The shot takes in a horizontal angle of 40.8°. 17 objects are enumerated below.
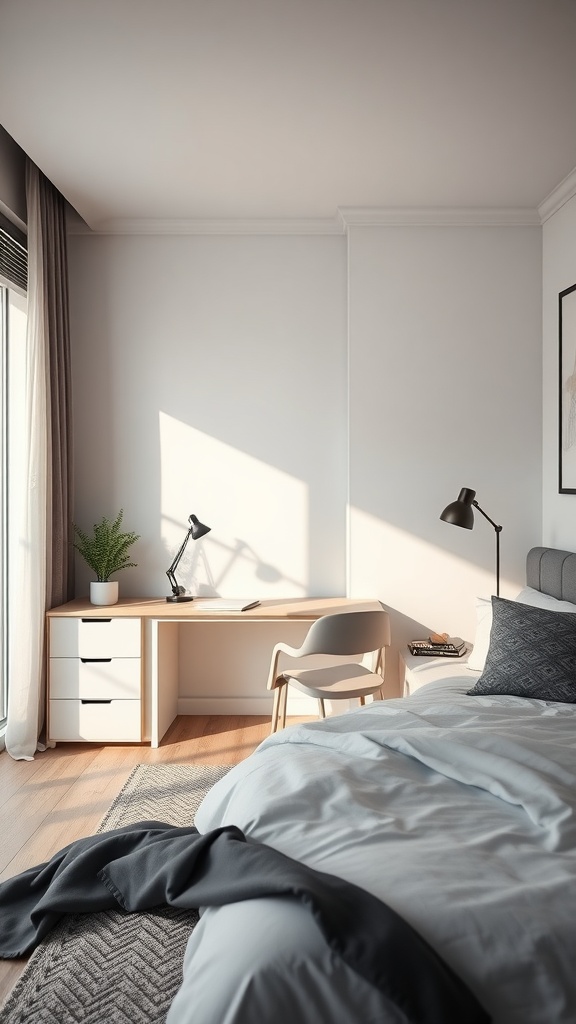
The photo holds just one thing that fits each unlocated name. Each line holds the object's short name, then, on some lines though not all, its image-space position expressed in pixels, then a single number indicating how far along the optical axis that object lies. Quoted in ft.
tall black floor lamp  11.66
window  12.56
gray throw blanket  3.70
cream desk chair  10.61
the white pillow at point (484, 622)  10.64
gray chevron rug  5.83
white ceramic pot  12.82
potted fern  12.85
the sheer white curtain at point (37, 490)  11.87
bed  3.86
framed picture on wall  12.16
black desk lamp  13.28
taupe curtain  12.71
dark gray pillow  8.64
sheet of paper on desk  12.52
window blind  11.74
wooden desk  12.26
